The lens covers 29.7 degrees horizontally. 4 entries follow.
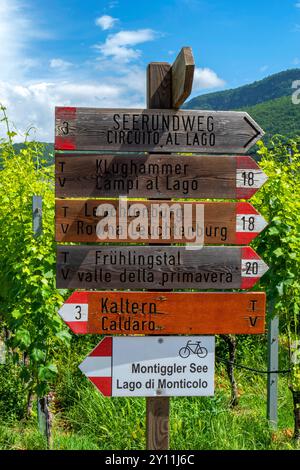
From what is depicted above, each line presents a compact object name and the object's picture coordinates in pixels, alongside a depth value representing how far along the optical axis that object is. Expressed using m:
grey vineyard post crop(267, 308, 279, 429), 5.47
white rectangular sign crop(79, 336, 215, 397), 3.45
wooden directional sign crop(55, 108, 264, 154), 3.44
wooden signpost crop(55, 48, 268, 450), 3.41
